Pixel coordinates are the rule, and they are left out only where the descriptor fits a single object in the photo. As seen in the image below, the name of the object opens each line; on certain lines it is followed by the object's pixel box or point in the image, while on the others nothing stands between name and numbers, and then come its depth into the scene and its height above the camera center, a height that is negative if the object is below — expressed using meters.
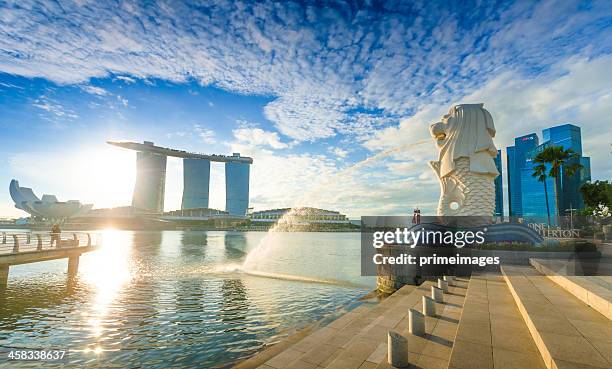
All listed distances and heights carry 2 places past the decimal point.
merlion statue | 23.47 +3.97
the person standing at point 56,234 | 21.62 -1.75
